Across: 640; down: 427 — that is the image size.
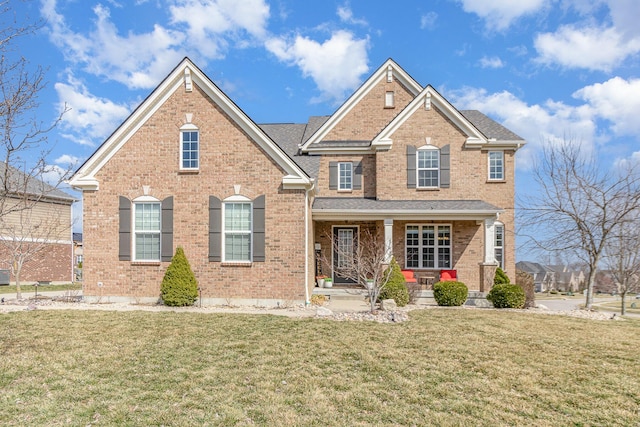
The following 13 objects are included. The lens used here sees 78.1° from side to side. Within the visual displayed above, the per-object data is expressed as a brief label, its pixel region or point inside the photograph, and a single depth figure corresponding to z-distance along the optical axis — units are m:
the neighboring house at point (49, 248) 24.23
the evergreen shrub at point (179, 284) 12.12
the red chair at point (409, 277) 15.69
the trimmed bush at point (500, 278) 14.15
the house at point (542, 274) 50.97
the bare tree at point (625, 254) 14.18
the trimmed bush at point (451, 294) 13.40
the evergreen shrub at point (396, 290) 12.88
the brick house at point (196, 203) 12.55
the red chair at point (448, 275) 16.08
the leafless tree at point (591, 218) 13.45
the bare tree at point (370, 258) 11.29
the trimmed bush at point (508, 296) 13.19
